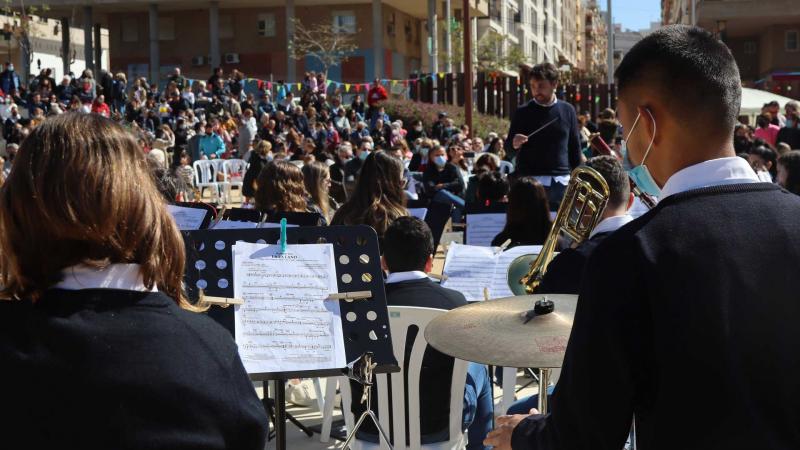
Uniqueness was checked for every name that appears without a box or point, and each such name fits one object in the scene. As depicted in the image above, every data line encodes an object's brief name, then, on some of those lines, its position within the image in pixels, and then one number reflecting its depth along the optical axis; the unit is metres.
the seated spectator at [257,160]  14.01
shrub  27.80
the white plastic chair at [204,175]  18.56
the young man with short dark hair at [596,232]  4.20
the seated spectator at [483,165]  11.02
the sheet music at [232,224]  5.35
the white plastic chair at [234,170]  19.21
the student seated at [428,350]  4.18
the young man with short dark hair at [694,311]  1.82
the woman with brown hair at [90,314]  1.90
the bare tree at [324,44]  39.88
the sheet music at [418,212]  7.93
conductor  8.61
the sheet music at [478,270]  5.09
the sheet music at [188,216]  5.02
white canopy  23.23
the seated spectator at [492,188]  9.67
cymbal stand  3.18
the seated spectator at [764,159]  9.57
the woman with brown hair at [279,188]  6.58
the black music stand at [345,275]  3.30
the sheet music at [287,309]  3.20
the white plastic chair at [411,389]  4.08
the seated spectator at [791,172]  7.23
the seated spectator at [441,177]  12.62
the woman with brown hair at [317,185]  8.10
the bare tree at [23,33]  31.09
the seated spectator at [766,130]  15.28
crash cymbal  2.67
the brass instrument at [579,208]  3.58
